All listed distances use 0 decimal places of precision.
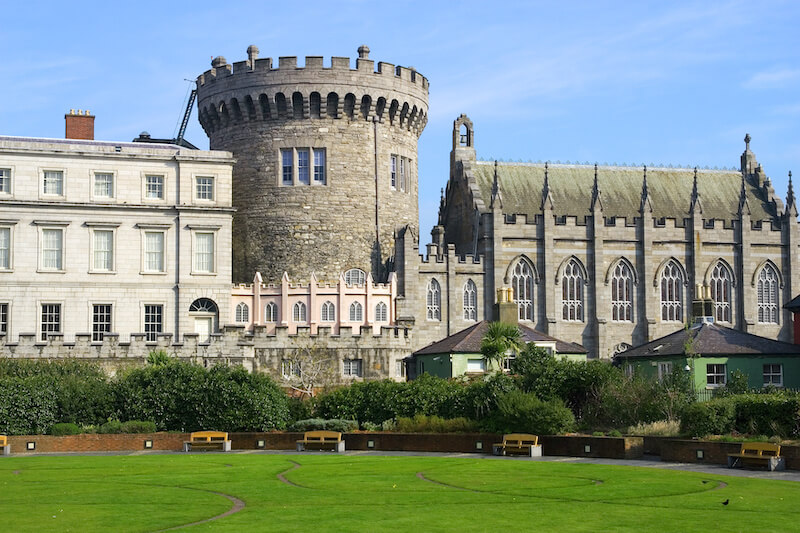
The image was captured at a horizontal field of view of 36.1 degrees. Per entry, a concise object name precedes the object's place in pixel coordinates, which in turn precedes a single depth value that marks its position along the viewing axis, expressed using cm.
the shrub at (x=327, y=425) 4169
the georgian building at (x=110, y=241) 6075
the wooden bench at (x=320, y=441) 3950
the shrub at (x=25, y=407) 4159
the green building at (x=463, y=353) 5453
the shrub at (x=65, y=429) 4159
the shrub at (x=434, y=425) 4066
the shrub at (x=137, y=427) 4188
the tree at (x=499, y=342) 4838
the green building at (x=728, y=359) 4847
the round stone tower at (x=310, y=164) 6794
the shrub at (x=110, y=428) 4175
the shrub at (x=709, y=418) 3519
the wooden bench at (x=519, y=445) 3631
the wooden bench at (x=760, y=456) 3098
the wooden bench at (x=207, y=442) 3991
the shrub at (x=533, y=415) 3822
